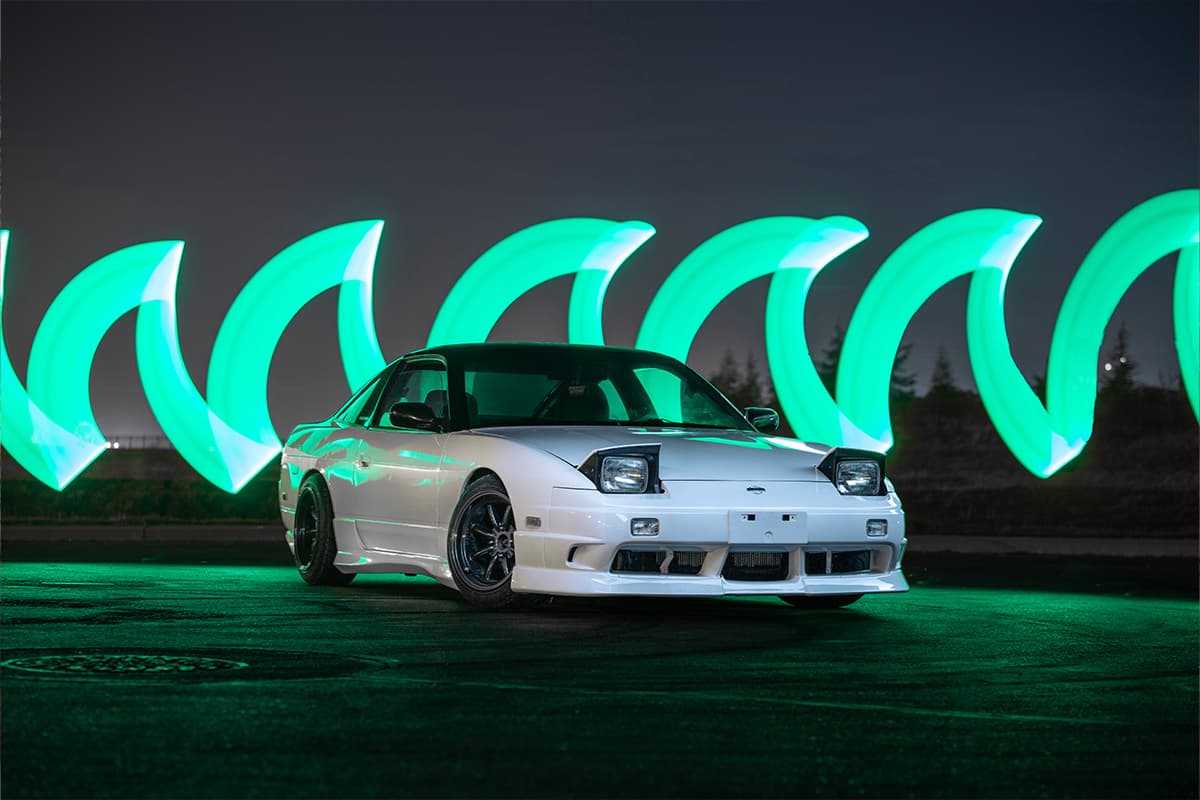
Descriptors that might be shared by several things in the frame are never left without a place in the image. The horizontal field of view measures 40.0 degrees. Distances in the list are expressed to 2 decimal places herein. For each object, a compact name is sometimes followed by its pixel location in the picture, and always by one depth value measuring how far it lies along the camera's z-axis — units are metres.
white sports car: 8.70
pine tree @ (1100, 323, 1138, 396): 85.19
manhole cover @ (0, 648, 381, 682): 6.43
